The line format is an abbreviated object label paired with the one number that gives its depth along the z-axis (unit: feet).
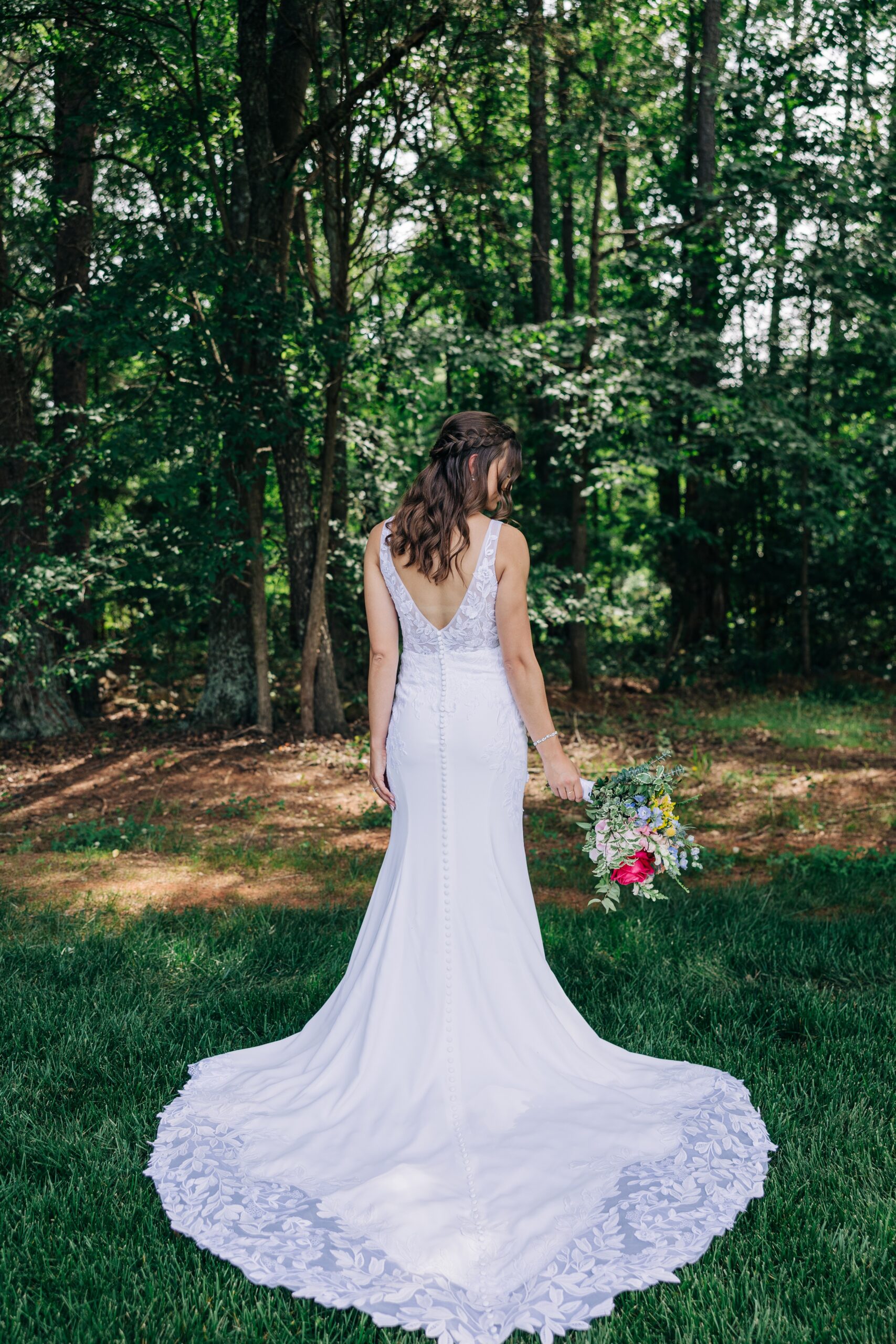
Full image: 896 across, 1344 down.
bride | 9.21
